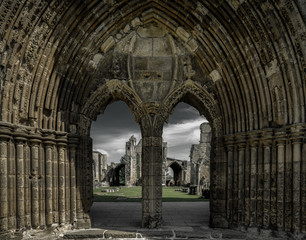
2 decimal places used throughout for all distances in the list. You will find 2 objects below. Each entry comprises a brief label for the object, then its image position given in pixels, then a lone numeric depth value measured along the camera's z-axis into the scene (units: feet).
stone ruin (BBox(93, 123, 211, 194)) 73.48
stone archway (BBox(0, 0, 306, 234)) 16.15
